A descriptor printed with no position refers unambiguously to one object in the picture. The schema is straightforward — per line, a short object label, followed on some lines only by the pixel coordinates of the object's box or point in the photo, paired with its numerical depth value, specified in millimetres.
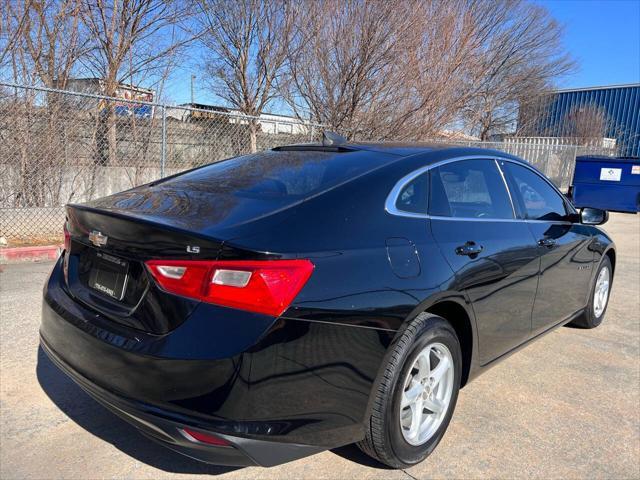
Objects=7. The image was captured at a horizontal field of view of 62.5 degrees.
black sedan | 1990
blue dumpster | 13797
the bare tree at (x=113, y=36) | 8805
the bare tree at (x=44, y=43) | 7746
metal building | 35844
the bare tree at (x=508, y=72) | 24812
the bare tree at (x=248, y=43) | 11297
